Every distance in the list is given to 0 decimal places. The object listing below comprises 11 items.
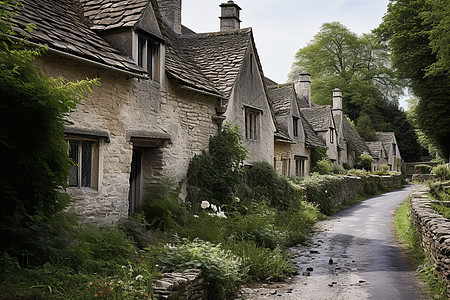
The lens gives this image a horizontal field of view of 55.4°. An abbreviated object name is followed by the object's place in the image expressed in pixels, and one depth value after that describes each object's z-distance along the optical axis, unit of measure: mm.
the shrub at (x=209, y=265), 6996
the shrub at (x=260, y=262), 8750
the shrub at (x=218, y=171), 11938
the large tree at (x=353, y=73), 54656
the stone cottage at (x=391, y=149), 53094
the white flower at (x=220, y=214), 10461
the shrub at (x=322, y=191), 19438
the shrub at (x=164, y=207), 9688
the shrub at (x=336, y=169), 29969
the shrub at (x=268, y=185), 15211
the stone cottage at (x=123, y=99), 8394
